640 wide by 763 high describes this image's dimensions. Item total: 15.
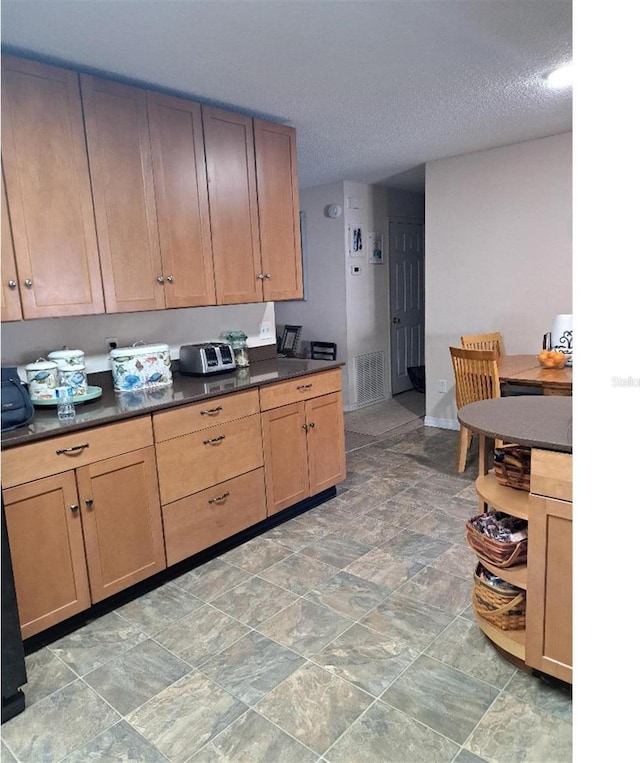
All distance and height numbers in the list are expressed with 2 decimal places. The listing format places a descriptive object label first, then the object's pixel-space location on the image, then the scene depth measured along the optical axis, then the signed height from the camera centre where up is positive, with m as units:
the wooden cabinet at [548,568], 1.54 -0.84
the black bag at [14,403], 1.95 -0.34
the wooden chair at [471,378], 3.26 -0.56
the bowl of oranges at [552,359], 3.37 -0.46
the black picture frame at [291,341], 5.73 -0.45
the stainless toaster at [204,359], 2.97 -0.31
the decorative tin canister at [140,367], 2.63 -0.31
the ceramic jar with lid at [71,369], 2.37 -0.27
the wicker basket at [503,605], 1.75 -1.06
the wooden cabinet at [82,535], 1.93 -0.90
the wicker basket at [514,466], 1.79 -0.61
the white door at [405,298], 6.01 -0.04
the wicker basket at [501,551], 1.73 -0.87
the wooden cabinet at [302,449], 2.92 -0.88
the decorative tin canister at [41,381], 2.26 -0.30
